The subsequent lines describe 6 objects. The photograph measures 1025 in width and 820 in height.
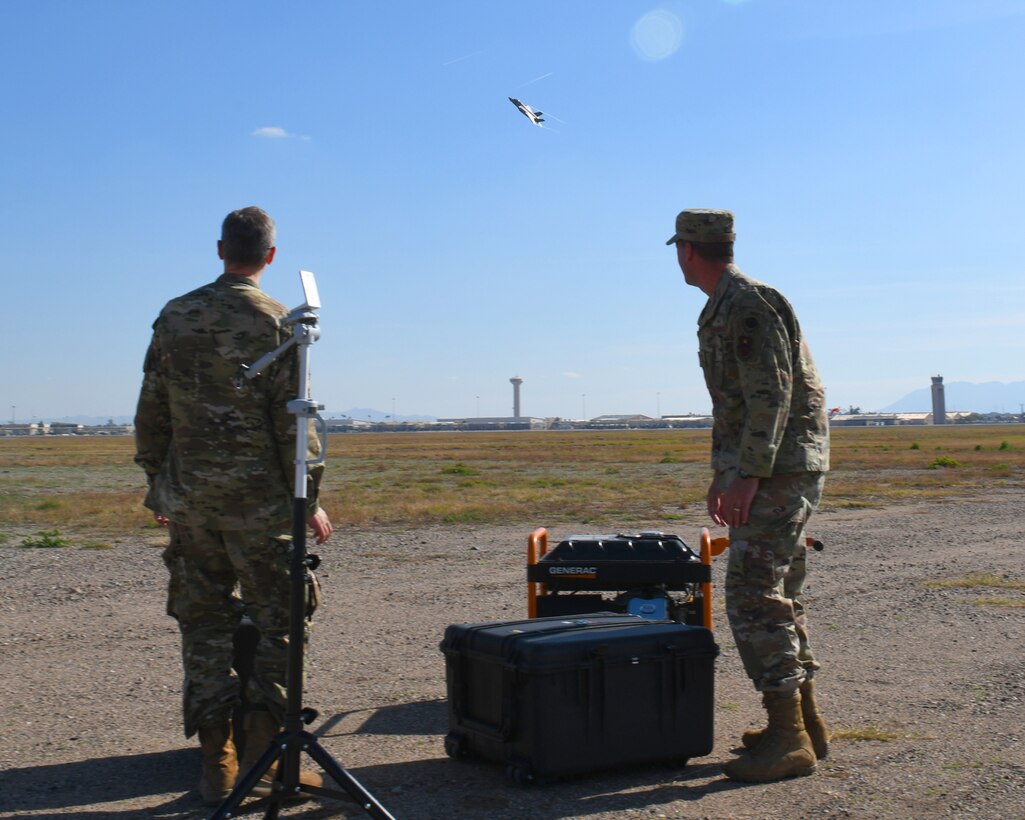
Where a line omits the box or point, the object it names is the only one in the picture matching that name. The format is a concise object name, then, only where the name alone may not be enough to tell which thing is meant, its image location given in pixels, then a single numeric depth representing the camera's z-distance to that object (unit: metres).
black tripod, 3.43
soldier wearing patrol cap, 4.21
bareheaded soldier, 3.96
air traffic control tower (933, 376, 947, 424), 196.50
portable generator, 5.76
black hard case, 4.15
